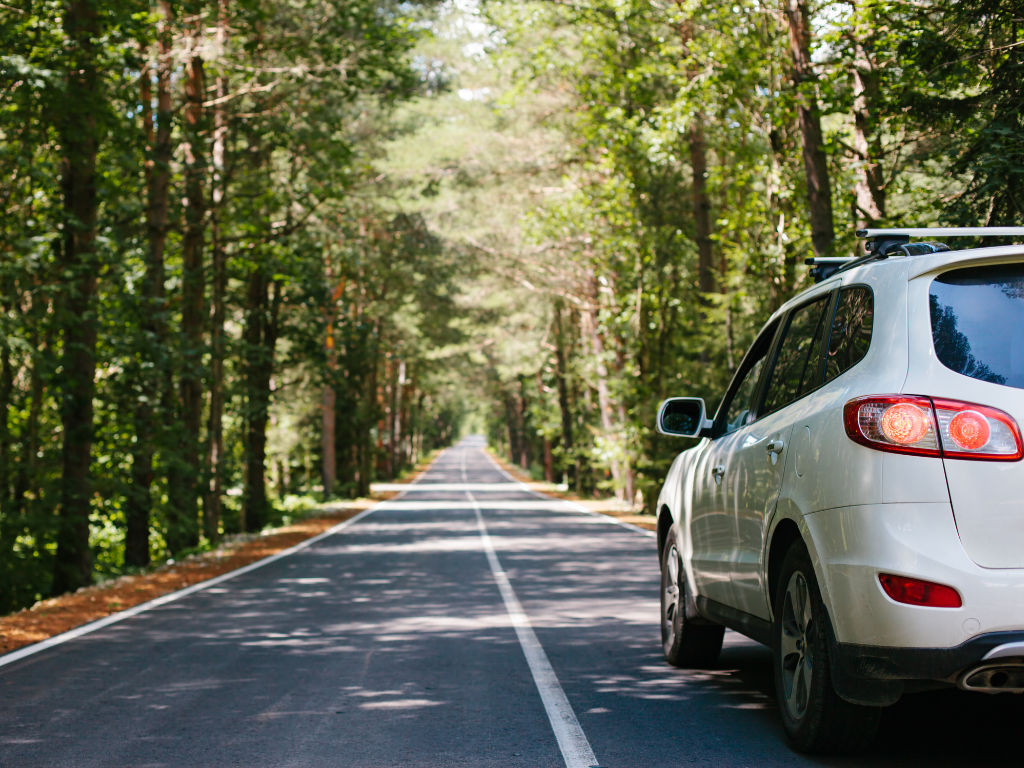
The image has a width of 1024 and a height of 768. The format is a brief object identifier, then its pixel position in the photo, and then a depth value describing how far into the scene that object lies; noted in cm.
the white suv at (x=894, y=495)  367
